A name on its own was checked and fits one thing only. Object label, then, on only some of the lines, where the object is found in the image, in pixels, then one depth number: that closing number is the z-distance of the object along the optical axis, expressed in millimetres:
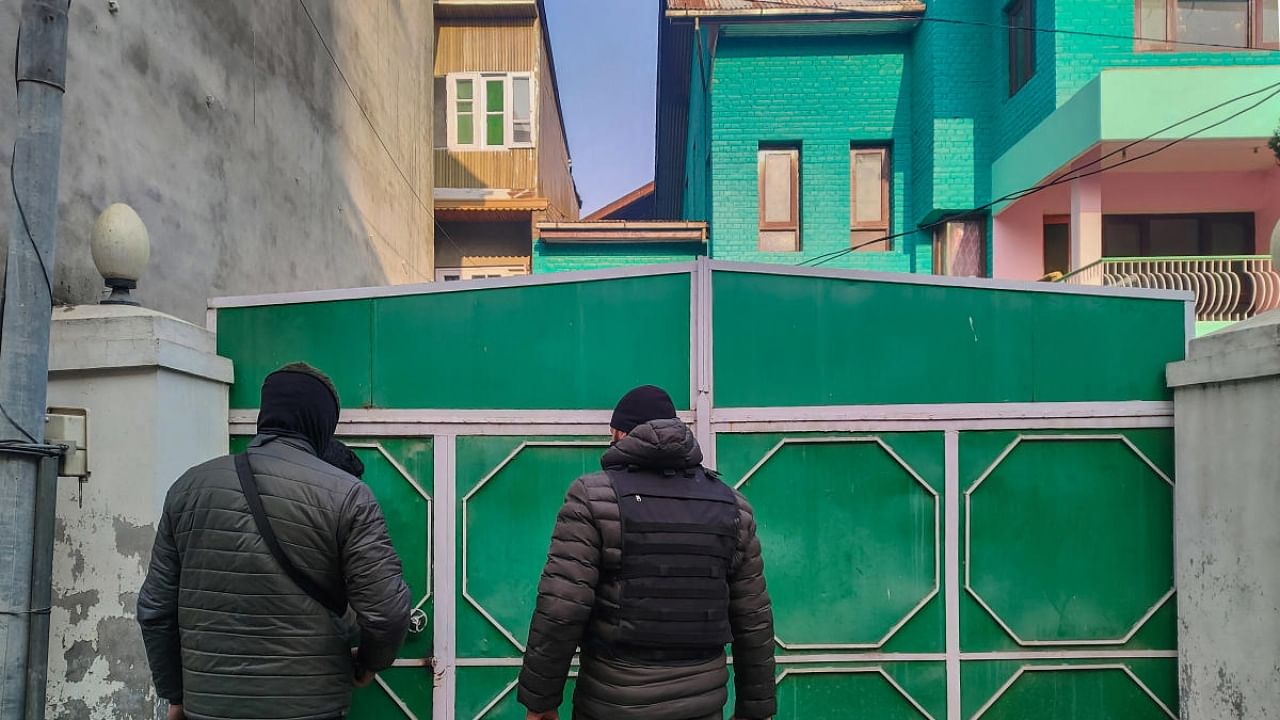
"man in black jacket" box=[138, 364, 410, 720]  2467
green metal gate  4047
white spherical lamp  3598
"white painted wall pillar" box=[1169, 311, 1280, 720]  3520
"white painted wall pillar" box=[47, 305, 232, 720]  3416
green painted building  9922
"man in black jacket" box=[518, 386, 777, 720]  2514
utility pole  2949
